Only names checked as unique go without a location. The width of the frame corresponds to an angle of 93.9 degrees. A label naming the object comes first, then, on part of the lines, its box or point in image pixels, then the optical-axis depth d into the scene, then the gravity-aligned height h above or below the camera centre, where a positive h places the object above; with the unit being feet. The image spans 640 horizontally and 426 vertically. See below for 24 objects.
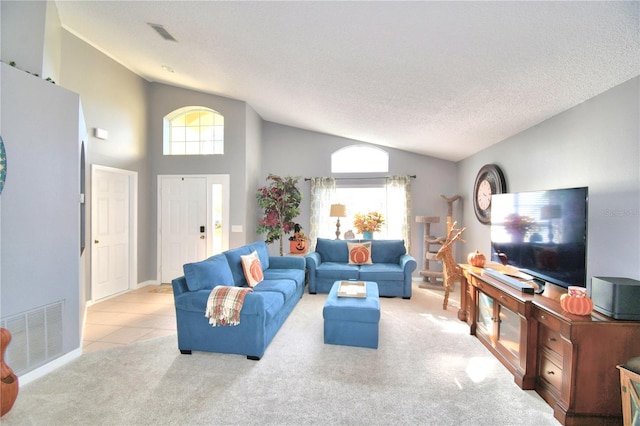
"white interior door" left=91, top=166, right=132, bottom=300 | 14.38 -1.36
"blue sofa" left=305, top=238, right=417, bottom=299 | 14.83 -3.05
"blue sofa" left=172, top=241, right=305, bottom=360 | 8.78 -3.36
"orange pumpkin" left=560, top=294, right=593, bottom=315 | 6.13 -1.92
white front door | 17.40 -0.97
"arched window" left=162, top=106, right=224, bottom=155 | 17.79 +4.46
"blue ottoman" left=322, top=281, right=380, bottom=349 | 9.47 -3.67
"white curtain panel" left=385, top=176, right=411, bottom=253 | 18.26 +0.21
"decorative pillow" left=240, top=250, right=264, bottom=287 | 11.58 -2.48
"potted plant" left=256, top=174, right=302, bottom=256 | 17.67 +0.05
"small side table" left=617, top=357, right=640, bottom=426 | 5.02 -3.07
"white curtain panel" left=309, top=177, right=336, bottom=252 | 18.98 +0.45
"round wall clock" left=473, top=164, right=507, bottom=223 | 12.78 +1.05
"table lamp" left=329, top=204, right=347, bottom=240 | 17.21 -0.09
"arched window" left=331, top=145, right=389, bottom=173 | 19.29 +3.18
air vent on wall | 7.43 -3.52
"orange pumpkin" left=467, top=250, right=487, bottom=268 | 10.80 -1.78
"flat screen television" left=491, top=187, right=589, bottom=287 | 6.96 -0.59
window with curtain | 18.40 +0.40
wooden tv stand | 5.92 -3.09
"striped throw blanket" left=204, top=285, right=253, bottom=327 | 8.59 -2.90
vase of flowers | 17.72 -0.89
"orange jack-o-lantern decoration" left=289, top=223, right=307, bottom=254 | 17.90 -2.05
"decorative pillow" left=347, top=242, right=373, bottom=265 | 16.26 -2.47
